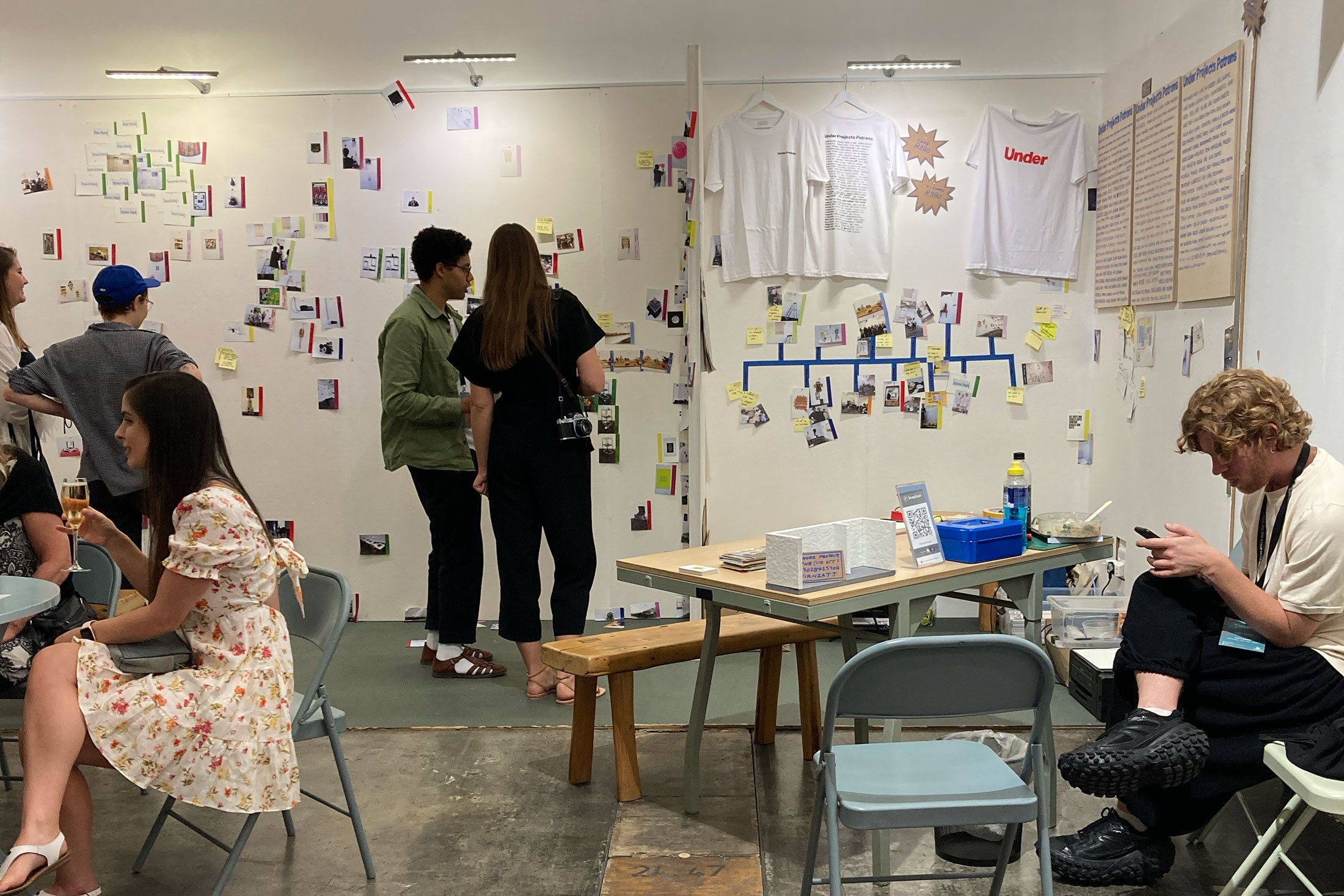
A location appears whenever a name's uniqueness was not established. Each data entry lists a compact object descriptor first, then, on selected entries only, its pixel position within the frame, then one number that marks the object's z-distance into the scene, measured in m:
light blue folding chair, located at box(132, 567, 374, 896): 2.65
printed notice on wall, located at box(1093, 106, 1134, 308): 4.61
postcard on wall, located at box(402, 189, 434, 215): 5.19
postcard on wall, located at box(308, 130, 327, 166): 5.18
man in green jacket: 4.37
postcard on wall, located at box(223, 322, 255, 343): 5.29
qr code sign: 2.93
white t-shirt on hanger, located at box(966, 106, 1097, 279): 4.99
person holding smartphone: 2.46
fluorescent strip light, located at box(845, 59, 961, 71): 4.91
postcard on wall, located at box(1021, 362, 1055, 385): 5.11
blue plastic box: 2.94
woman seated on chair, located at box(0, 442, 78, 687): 2.90
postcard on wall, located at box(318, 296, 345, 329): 5.26
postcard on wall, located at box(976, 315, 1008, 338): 5.11
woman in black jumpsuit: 3.85
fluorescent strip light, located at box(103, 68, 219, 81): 5.07
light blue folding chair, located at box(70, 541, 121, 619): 3.25
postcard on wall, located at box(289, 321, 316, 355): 5.28
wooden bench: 3.23
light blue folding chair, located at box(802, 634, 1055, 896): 2.08
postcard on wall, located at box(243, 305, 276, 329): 5.28
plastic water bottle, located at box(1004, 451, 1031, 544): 3.18
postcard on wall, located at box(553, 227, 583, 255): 5.18
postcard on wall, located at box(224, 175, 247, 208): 5.22
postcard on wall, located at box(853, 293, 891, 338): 5.10
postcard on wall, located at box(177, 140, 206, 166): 5.22
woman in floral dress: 2.31
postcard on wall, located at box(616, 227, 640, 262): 5.15
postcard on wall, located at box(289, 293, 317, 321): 5.27
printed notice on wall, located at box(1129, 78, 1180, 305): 4.16
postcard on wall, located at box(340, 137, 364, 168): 5.17
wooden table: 2.64
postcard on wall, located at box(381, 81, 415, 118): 5.10
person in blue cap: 3.89
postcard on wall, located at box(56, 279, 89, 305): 5.28
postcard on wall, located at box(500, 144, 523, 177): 5.16
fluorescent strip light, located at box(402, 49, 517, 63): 4.96
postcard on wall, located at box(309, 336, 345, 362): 5.27
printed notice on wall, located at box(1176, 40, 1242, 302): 3.66
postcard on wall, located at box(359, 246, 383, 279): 5.22
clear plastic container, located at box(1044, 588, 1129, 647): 4.06
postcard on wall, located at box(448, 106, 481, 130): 5.16
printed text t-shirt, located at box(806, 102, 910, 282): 5.03
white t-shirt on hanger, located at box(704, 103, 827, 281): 5.02
